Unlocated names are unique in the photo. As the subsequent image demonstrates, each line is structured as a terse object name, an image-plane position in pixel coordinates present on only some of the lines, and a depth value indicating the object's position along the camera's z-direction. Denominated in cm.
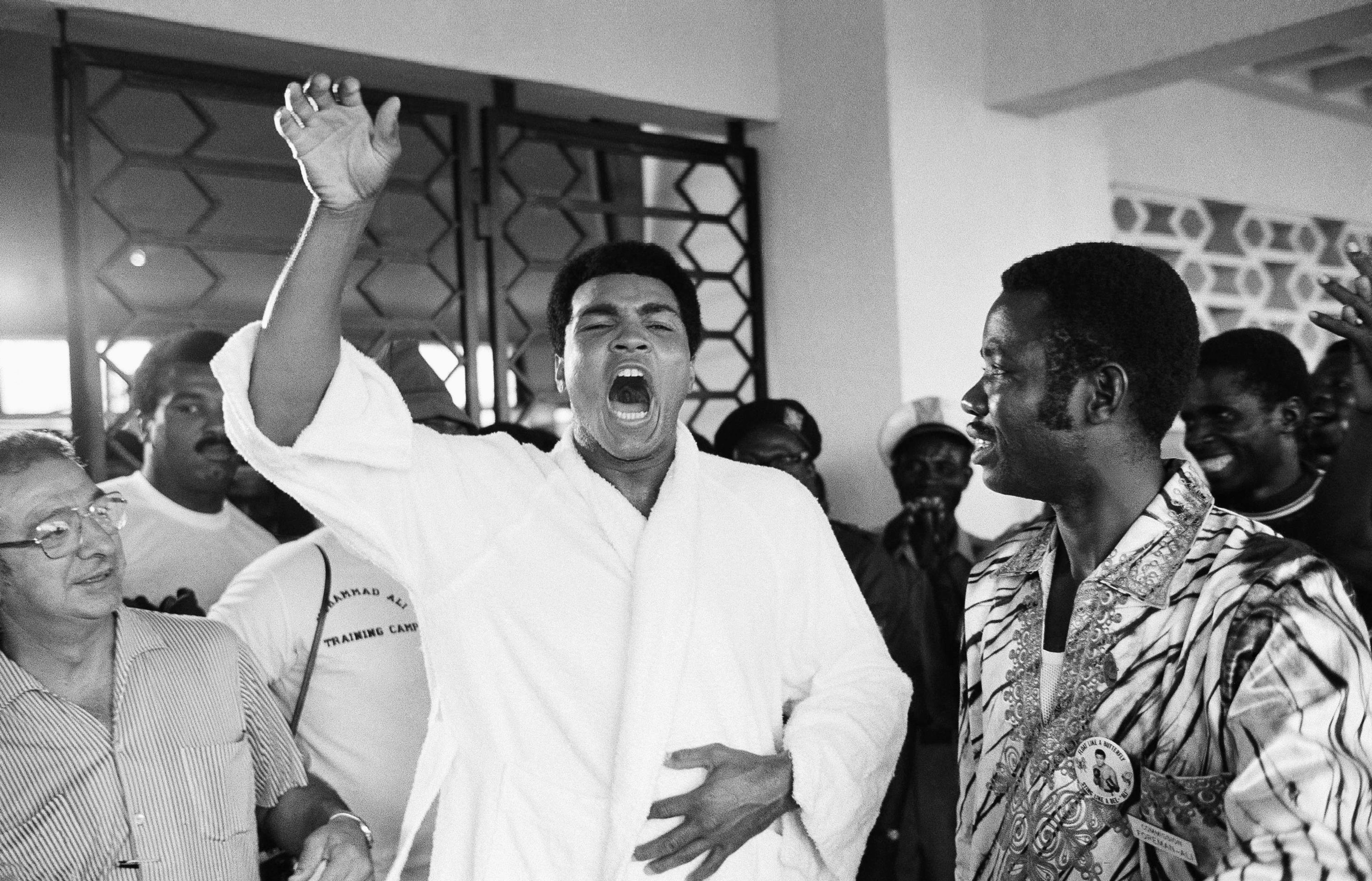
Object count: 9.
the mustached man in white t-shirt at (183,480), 310
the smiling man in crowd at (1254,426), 275
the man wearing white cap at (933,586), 335
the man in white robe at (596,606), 164
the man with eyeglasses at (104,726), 182
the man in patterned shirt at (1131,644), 136
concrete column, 468
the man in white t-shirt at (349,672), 231
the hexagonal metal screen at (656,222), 451
